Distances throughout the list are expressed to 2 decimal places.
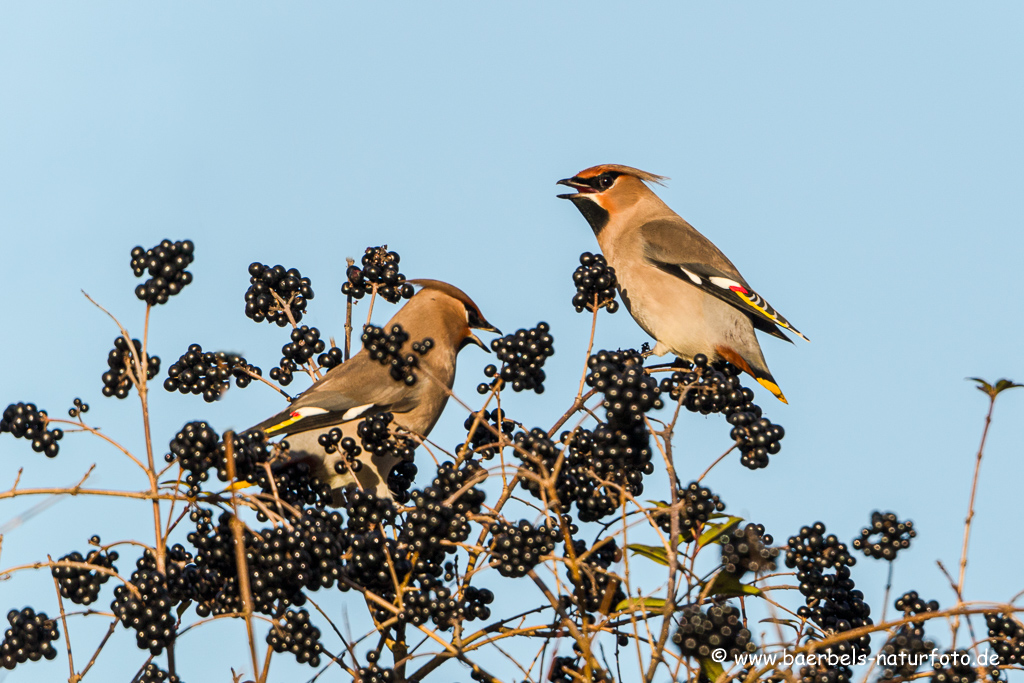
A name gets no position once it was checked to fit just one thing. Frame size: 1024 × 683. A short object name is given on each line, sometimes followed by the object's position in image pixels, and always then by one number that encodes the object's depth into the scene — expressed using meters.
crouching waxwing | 9.36
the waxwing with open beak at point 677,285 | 11.02
